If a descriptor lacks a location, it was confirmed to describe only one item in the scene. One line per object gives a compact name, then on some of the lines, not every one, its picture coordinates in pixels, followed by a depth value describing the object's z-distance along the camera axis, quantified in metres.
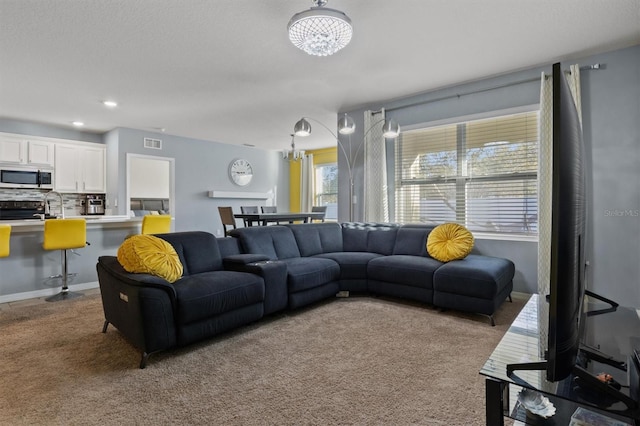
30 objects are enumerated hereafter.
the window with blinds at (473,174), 3.85
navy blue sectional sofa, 2.27
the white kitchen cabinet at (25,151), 5.57
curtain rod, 3.35
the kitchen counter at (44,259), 3.73
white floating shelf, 7.59
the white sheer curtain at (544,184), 3.52
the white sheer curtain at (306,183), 8.73
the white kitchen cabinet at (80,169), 6.12
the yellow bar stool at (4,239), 3.34
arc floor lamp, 4.03
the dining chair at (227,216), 5.90
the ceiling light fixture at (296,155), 5.65
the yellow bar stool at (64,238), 3.68
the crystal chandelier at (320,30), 2.19
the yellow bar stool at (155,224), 4.48
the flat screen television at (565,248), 0.69
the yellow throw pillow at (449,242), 3.46
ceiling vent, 6.63
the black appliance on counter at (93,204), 6.62
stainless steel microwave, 5.54
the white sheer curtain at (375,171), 4.88
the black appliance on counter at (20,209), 5.62
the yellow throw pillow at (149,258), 2.38
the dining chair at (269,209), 6.71
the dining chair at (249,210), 6.39
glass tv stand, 0.90
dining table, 5.40
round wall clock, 8.08
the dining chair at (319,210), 6.60
